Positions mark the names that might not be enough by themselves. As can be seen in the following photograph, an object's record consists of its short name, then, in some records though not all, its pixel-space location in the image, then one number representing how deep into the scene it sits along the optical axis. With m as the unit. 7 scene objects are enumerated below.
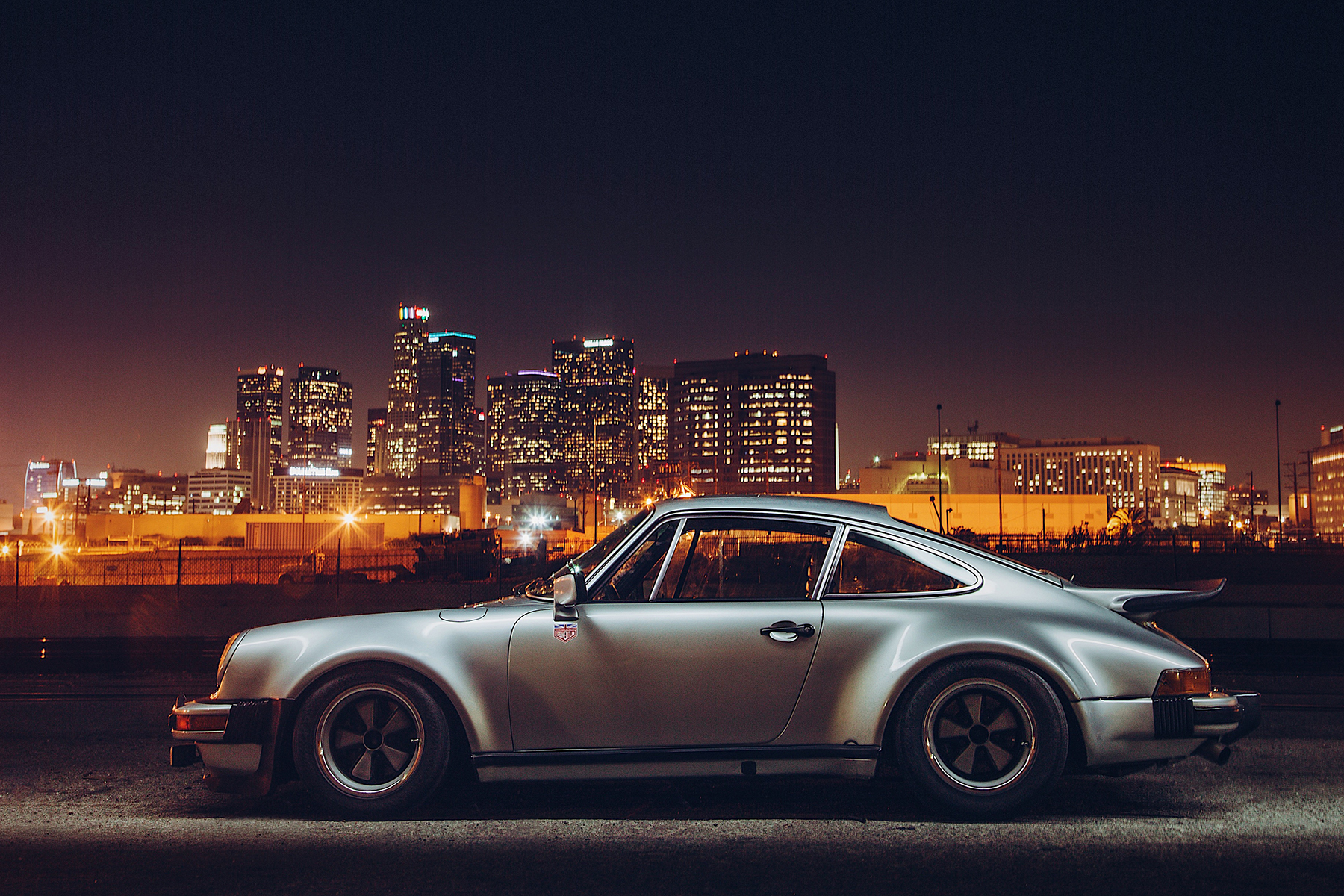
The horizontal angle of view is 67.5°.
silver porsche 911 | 4.59
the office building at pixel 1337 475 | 194.00
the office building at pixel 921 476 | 113.62
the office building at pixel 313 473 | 159.29
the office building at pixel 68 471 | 173.23
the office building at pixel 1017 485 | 96.61
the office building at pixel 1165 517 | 181.75
